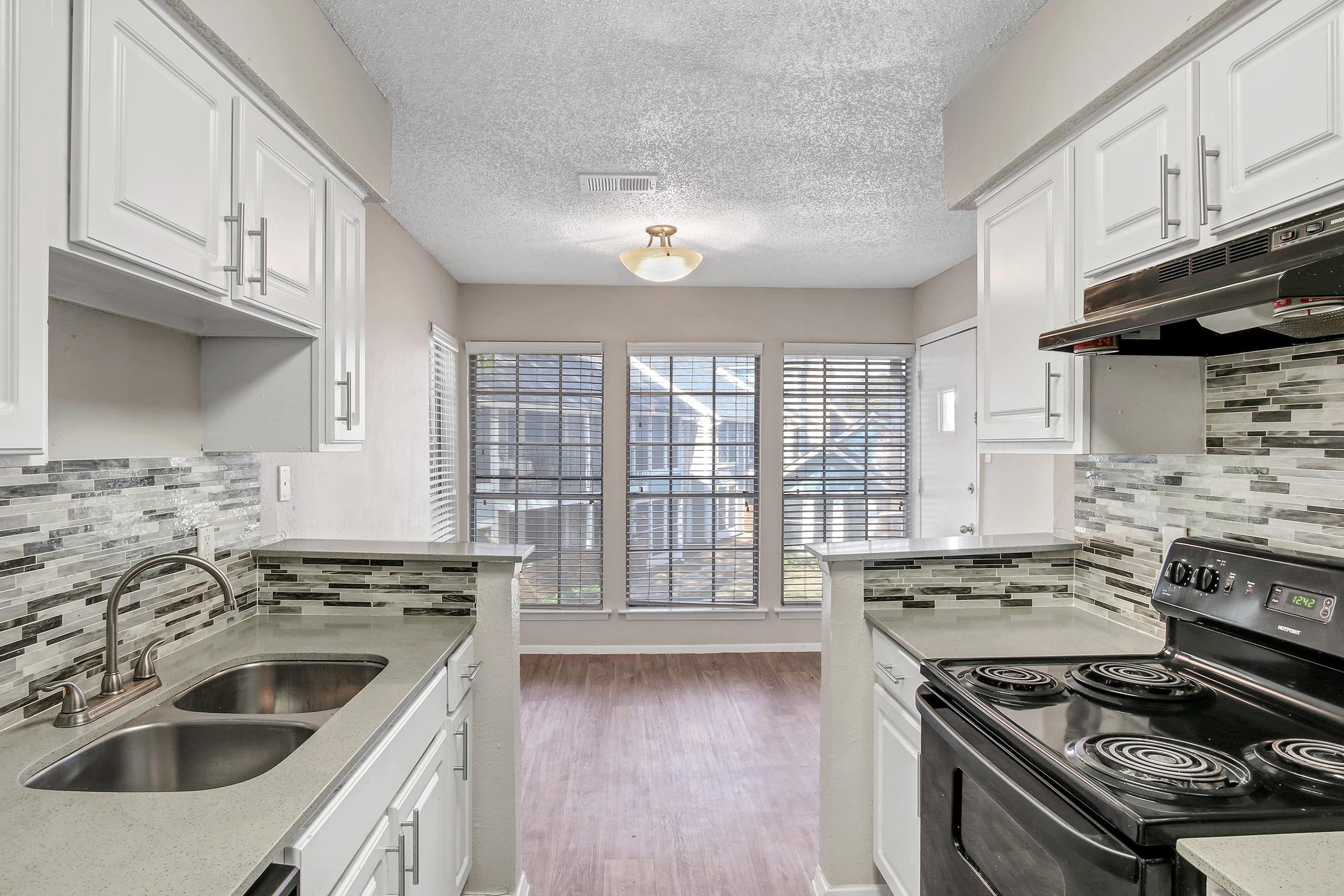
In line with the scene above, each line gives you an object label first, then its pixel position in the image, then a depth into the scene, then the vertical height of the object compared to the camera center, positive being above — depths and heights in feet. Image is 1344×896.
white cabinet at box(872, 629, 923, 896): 6.36 -2.80
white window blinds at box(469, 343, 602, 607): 16.28 -0.29
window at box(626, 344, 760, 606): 16.34 -0.53
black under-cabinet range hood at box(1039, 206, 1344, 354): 3.51 +0.83
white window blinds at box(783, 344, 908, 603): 16.58 +0.04
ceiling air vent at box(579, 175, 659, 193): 9.65 +3.47
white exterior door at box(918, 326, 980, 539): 14.06 +0.24
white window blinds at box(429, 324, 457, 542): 13.96 +0.29
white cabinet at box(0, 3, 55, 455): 2.88 +0.87
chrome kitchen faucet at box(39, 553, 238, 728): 4.49 -1.49
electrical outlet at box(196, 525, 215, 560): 6.31 -0.78
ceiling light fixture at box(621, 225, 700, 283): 10.74 +2.73
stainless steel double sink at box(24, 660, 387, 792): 4.33 -1.81
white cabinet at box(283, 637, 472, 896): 3.86 -2.36
